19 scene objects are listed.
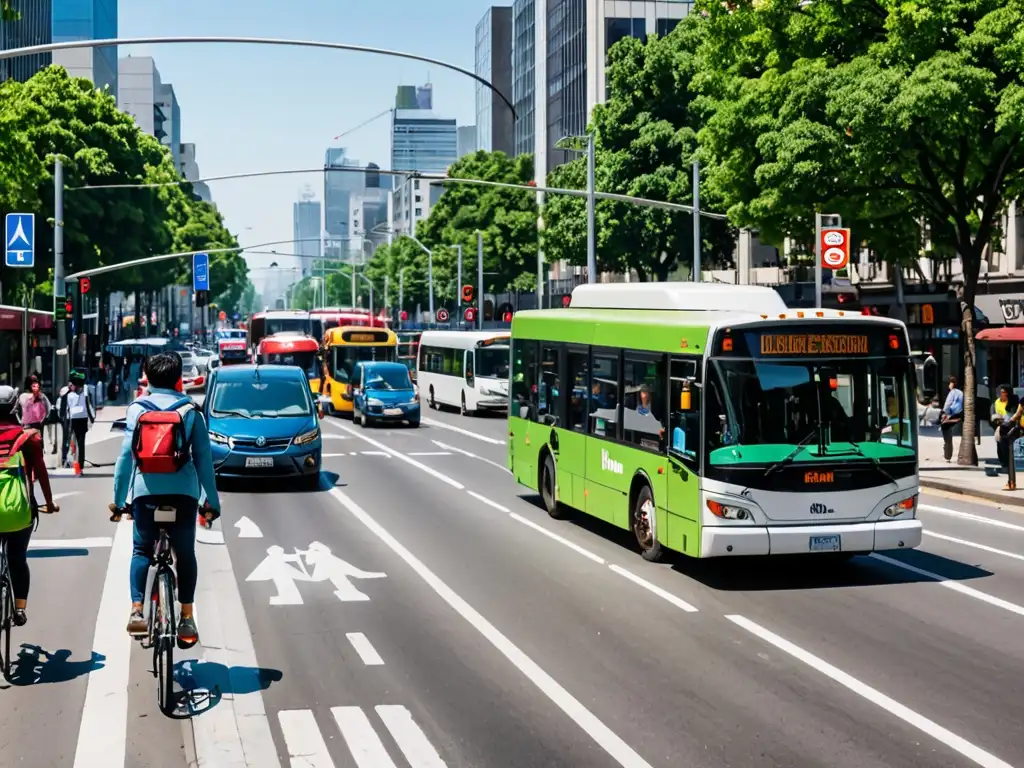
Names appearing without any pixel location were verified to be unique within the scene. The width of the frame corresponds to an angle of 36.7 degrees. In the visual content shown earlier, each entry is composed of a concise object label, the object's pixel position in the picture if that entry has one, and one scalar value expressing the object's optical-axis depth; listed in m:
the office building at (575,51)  85.44
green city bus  13.56
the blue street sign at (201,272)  78.06
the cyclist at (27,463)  9.51
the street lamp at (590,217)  45.25
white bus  46.16
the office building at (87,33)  119.44
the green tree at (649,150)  56.47
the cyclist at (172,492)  8.80
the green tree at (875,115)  25.27
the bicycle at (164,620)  8.63
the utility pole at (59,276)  38.19
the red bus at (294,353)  53.38
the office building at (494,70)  134.12
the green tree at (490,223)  99.06
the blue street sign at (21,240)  33.81
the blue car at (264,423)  22.66
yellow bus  48.04
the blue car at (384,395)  40.94
